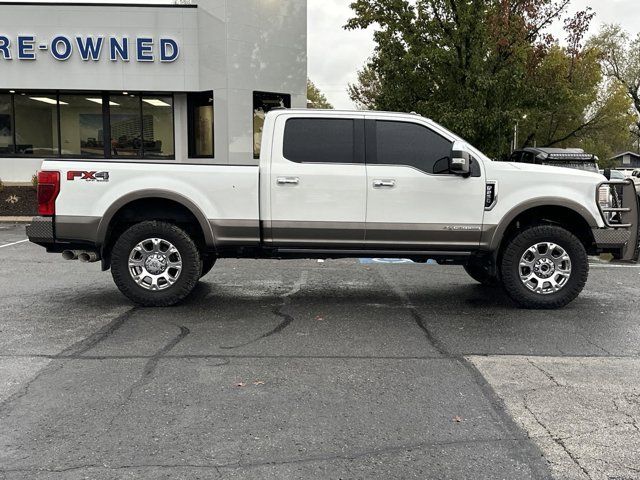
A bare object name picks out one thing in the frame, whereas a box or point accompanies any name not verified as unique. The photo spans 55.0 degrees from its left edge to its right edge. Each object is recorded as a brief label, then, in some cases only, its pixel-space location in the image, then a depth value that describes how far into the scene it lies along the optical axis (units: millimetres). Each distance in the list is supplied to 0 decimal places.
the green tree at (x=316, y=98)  55528
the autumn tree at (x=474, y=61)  14320
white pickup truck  6586
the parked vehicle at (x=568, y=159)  13797
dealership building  18891
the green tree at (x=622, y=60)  50688
